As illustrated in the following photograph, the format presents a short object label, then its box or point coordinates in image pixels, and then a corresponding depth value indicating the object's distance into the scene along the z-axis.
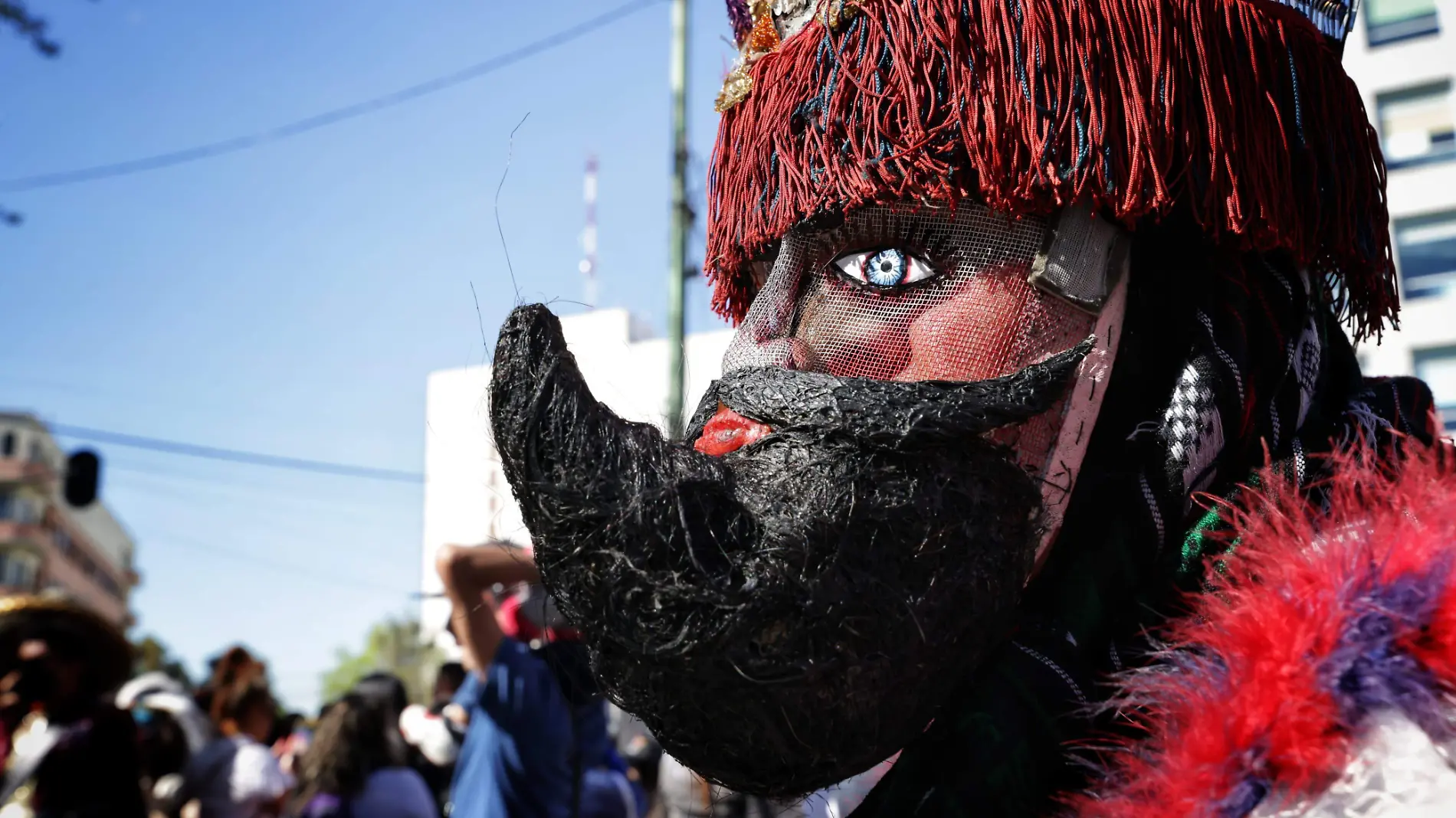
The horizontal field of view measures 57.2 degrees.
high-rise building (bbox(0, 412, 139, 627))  43.14
